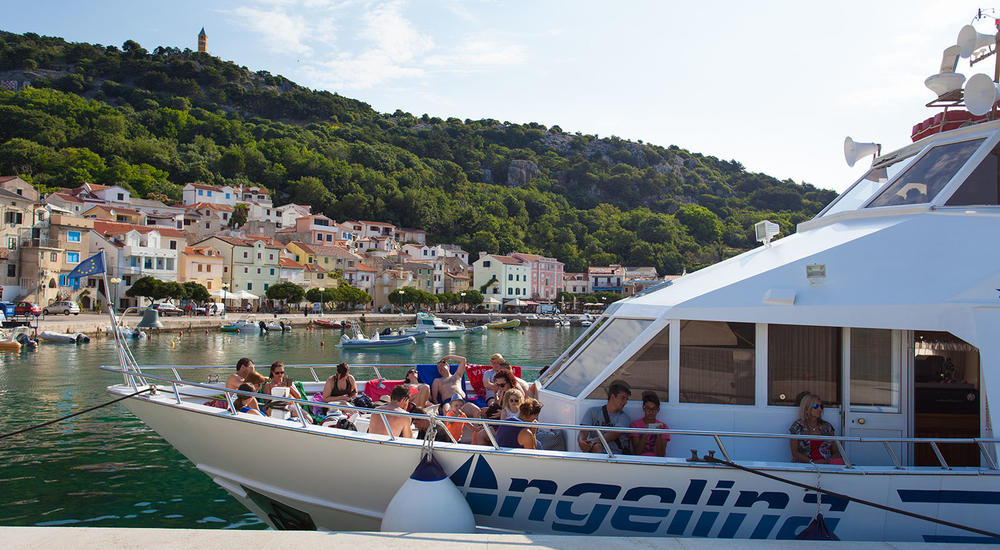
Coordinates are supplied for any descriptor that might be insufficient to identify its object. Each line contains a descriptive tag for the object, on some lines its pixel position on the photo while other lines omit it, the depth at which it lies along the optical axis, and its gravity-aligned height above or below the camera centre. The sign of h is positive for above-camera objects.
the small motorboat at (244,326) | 46.47 -2.65
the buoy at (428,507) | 4.86 -1.68
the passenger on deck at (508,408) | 5.73 -1.04
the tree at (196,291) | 51.67 -0.10
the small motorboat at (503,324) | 62.65 -2.81
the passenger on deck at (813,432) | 5.25 -1.10
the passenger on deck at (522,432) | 5.41 -1.20
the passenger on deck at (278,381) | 7.92 -1.18
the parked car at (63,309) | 45.34 -1.59
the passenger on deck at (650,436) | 5.39 -1.19
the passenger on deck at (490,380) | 7.71 -1.13
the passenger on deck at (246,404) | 6.80 -1.30
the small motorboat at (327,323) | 53.62 -2.64
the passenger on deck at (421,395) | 7.66 -1.25
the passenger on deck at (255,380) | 8.16 -1.18
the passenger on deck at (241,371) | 8.06 -1.07
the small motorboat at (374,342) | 36.50 -2.89
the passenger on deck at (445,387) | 8.04 -1.19
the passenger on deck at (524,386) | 6.81 -1.03
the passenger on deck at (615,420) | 5.49 -1.08
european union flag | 7.11 +0.24
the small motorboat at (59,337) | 34.03 -2.73
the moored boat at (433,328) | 47.91 -2.59
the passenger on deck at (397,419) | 5.95 -1.22
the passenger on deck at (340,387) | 8.07 -1.22
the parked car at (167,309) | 50.00 -1.60
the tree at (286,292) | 58.25 -0.02
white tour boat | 4.91 -0.88
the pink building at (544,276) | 90.19 +3.18
